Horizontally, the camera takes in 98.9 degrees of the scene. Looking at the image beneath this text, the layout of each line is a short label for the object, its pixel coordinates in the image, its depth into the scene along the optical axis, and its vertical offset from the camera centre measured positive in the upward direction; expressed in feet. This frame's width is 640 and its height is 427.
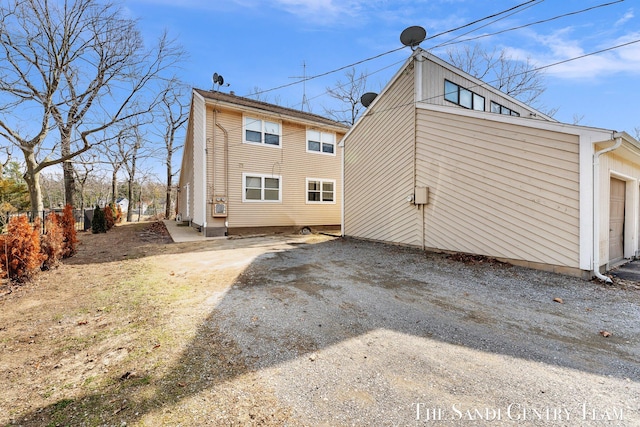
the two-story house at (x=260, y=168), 37.24 +6.33
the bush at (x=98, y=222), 44.23 -1.99
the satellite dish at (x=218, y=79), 46.66 +22.29
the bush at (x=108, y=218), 48.60 -1.47
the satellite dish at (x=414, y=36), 25.54 +16.28
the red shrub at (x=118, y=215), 66.41 -1.35
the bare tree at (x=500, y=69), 59.72 +31.88
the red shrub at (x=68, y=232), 23.73 -2.00
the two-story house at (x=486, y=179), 17.22 +2.32
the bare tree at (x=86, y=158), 36.09 +8.23
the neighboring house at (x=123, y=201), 151.88 +4.96
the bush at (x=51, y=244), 19.35 -2.49
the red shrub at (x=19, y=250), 15.66 -2.40
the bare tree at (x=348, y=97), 69.05 +29.19
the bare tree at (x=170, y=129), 79.82 +24.56
